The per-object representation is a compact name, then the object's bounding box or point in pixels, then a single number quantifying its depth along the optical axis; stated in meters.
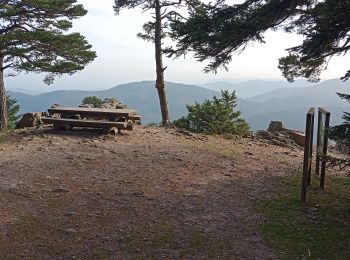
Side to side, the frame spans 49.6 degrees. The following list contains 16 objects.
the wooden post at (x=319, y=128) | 7.18
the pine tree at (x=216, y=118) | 13.54
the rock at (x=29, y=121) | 12.71
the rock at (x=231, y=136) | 12.45
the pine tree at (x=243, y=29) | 5.79
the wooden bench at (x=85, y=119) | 10.83
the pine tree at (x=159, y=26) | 16.70
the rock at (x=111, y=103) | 14.81
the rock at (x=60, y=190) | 6.44
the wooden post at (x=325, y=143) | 6.69
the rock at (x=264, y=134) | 13.12
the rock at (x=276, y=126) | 14.80
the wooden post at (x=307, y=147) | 6.20
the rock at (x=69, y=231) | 4.94
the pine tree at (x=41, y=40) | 14.30
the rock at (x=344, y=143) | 5.54
